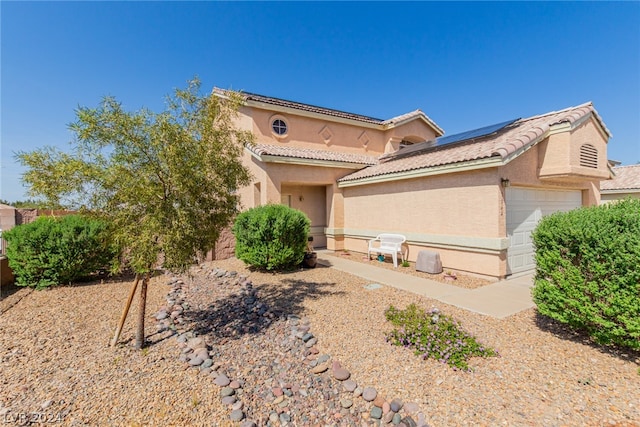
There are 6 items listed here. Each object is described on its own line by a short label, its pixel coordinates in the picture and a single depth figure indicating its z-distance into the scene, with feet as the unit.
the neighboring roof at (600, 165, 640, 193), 59.88
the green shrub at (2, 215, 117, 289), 25.09
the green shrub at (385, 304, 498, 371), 13.69
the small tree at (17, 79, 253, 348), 13.21
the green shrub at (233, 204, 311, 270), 29.78
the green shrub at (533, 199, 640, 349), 12.89
